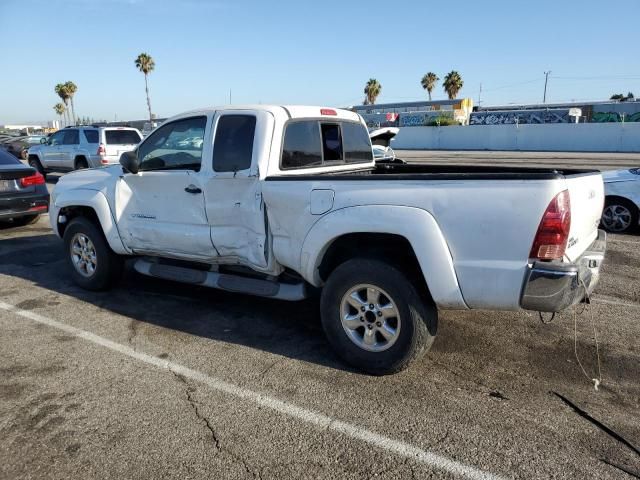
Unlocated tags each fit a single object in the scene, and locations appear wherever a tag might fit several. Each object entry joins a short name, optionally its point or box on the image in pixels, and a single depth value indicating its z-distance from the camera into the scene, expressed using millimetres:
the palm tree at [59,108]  95188
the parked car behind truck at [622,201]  8367
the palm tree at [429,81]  77938
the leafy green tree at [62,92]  72938
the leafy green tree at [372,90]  78562
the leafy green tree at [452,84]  70875
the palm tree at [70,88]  72688
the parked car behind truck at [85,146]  15492
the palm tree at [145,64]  62625
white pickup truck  3248
